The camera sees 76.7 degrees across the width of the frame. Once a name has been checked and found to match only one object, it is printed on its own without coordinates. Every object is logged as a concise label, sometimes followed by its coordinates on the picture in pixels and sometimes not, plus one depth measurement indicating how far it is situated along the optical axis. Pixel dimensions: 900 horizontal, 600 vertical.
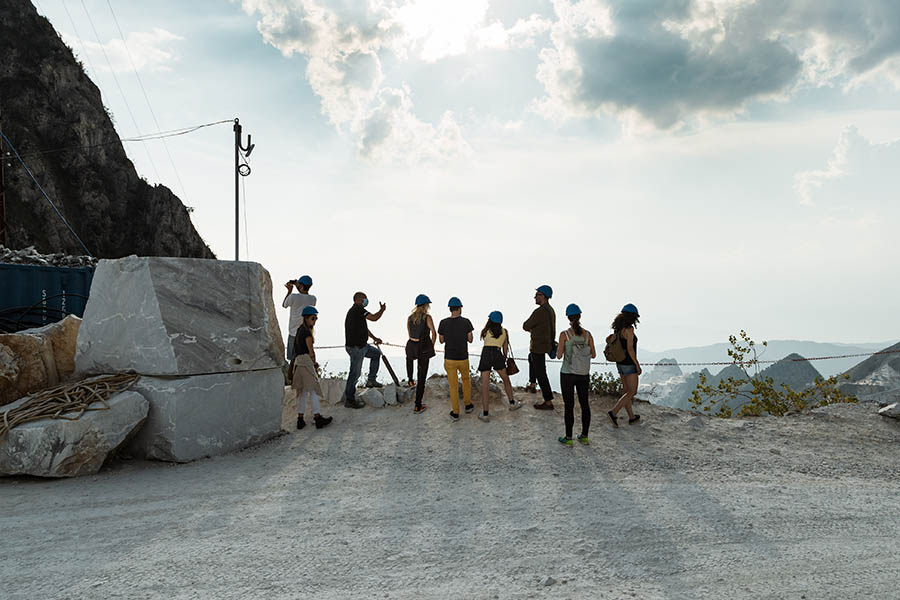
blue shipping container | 11.69
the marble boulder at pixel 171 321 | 7.44
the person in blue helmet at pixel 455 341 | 8.81
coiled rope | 6.61
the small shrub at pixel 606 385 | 10.53
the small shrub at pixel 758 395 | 11.20
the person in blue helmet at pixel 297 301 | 9.94
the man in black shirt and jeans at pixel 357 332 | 9.62
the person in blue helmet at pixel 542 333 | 9.27
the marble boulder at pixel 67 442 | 6.38
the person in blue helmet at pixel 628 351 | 8.28
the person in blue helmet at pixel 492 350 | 8.94
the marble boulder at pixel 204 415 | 7.24
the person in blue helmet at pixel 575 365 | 7.47
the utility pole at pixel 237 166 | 17.98
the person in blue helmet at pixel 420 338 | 9.52
